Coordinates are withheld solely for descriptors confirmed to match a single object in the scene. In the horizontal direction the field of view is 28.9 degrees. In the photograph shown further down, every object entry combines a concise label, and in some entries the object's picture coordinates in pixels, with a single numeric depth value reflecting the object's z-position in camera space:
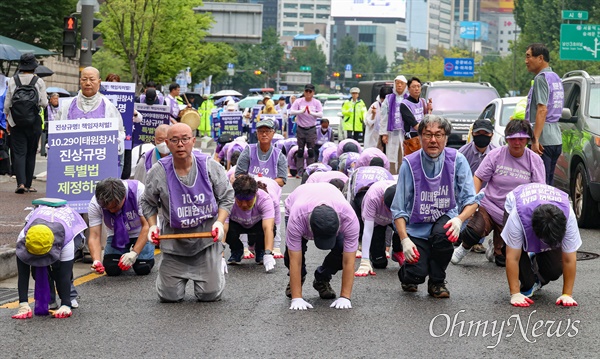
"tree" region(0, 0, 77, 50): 41.28
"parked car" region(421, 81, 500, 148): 24.25
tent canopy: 26.96
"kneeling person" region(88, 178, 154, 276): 10.41
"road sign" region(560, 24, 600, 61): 51.41
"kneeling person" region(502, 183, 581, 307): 8.96
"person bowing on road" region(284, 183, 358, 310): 9.09
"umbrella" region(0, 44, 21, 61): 22.31
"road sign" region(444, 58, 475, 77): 88.44
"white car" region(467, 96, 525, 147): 18.94
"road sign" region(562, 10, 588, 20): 49.30
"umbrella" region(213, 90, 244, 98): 66.44
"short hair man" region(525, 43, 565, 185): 13.15
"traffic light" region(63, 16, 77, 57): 20.17
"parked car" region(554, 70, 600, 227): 15.40
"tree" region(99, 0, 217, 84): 41.22
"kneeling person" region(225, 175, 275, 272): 11.40
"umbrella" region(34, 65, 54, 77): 25.25
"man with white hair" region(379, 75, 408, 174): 18.86
